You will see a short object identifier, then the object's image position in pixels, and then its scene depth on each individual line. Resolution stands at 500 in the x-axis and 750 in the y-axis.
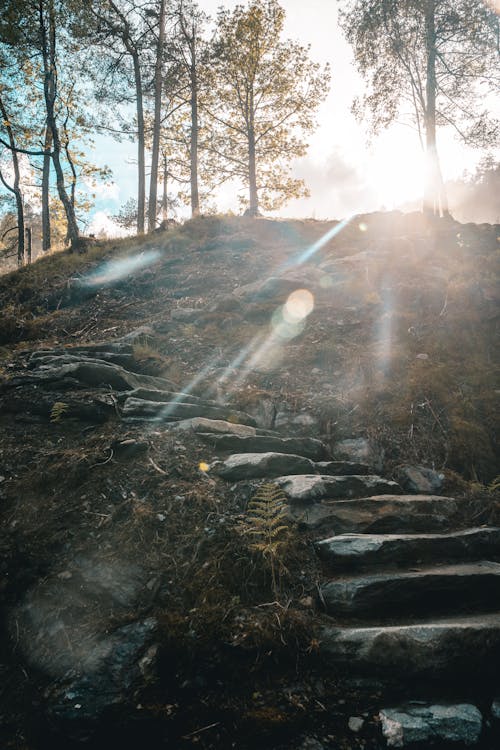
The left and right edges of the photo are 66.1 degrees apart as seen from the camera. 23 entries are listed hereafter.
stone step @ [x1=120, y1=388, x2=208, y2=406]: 5.35
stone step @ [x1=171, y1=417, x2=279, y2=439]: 4.82
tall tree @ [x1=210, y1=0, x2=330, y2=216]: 18.62
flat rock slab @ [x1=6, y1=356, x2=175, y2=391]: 5.42
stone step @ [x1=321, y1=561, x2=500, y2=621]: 2.92
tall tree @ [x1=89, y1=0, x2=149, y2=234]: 16.41
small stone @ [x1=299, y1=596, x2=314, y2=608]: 2.90
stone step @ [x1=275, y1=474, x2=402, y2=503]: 3.87
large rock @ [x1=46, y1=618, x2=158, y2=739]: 2.28
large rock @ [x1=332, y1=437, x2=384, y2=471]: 4.93
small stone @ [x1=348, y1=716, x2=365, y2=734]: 2.23
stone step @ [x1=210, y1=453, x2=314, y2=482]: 4.15
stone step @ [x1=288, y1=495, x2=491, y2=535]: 3.64
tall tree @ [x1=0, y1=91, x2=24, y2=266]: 19.86
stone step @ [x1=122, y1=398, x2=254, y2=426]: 5.00
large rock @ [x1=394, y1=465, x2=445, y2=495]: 4.45
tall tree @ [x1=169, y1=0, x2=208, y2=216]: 17.38
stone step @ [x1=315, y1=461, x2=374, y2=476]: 4.46
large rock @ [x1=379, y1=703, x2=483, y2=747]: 2.14
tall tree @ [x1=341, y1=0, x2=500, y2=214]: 14.71
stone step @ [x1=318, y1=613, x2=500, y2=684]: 2.49
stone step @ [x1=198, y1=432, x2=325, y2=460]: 4.68
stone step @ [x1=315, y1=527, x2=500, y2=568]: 3.29
